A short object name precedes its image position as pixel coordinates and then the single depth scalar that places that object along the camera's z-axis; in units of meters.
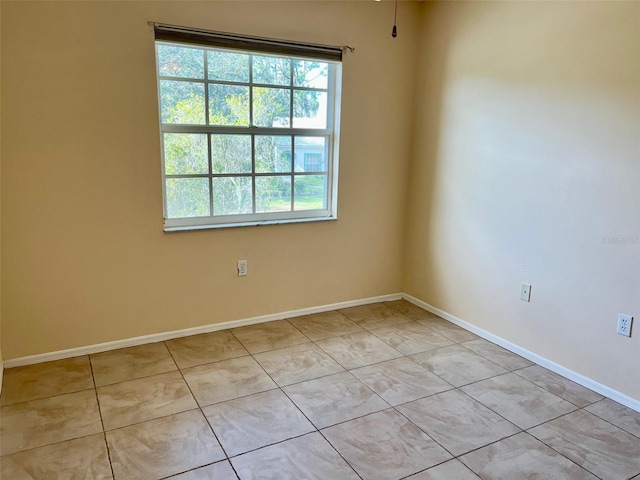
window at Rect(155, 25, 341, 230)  2.89
